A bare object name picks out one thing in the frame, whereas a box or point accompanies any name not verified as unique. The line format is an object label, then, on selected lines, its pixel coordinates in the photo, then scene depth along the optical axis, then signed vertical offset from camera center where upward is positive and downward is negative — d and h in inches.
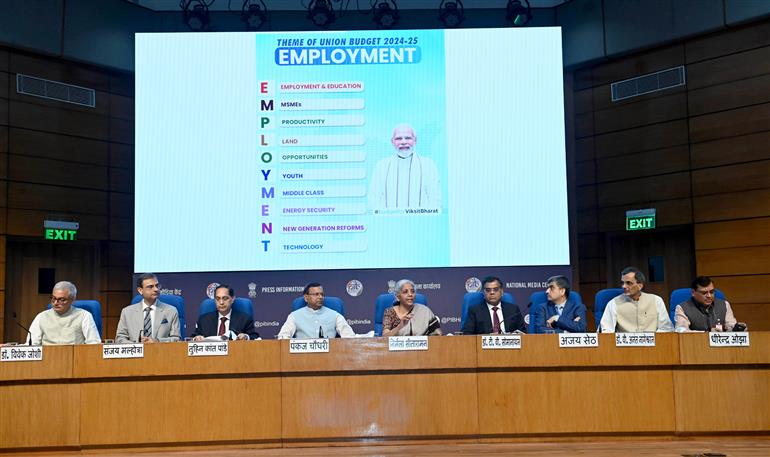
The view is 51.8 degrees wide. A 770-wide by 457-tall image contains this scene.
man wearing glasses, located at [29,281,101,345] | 216.2 -8.0
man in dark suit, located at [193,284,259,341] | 235.6 -9.1
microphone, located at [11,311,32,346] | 321.1 -10.8
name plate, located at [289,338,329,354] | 196.4 -14.0
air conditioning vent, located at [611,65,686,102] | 337.1 +87.2
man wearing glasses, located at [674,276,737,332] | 220.2 -7.9
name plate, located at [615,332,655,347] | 196.9 -13.7
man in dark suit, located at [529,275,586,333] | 224.2 -7.6
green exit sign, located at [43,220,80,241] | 330.6 +27.3
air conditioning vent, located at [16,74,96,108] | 328.8 +87.3
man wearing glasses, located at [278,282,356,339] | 229.9 -9.1
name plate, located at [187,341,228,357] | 194.4 -13.8
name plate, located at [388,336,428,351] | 197.2 -13.6
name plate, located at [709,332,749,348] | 196.5 -14.1
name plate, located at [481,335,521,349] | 197.8 -13.8
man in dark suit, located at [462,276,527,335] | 232.8 -8.5
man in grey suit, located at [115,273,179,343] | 225.6 -7.2
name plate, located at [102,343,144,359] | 193.5 -14.0
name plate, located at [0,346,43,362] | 191.9 -14.1
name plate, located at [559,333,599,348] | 197.0 -13.6
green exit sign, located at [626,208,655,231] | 339.3 +28.1
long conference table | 191.3 -25.4
